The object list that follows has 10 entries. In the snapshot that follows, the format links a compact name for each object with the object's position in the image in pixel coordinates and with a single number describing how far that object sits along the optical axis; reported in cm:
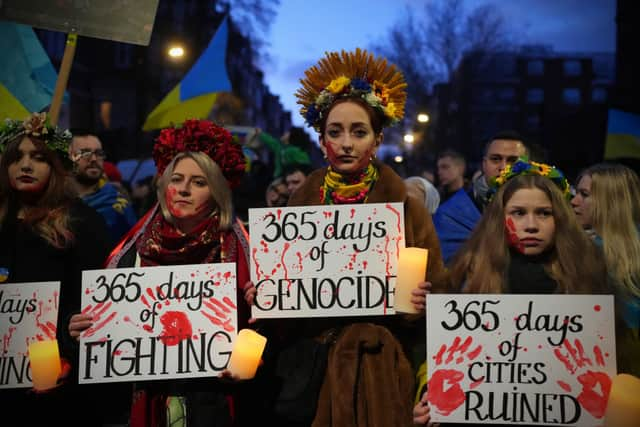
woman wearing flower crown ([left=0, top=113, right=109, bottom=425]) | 346
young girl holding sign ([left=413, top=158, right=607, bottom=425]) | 298
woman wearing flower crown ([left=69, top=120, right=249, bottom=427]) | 317
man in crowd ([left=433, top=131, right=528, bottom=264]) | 500
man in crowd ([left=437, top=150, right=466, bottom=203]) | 692
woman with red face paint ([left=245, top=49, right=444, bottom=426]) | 309
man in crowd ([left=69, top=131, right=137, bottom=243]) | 585
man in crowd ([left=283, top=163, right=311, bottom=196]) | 668
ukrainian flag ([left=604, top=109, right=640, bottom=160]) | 795
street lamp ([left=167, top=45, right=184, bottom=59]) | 1450
